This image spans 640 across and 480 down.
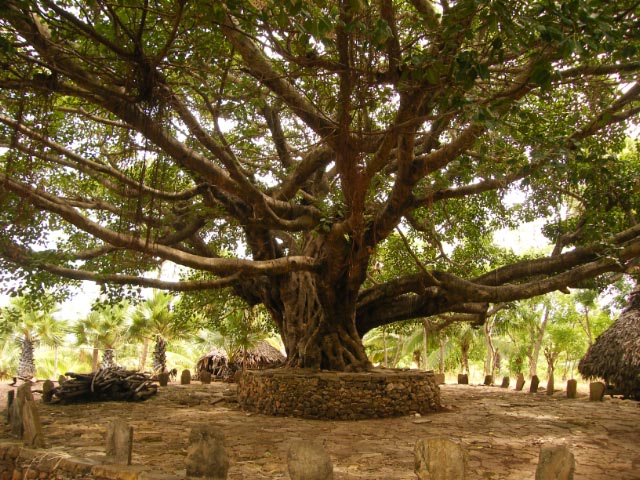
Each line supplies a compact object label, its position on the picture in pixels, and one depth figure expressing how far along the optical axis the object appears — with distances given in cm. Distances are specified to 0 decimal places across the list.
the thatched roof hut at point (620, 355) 1213
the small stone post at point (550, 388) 1358
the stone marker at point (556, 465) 362
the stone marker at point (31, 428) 591
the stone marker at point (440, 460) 358
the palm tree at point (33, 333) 2091
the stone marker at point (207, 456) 441
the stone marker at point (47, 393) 1057
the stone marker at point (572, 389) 1271
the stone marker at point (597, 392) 1177
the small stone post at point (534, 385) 1435
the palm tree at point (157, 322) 1936
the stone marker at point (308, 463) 383
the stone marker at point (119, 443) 505
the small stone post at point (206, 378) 1624
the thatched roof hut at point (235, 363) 1884
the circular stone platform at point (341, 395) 909
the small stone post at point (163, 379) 1453
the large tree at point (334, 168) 474
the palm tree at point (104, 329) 2080
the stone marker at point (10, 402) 775
